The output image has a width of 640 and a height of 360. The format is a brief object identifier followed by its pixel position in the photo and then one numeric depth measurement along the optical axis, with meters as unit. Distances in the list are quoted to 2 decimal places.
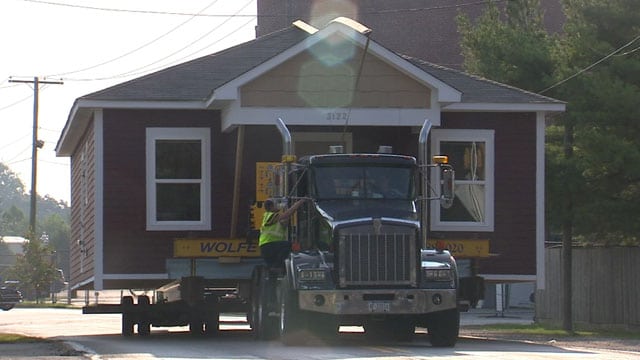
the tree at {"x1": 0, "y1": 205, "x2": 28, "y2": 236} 169.79
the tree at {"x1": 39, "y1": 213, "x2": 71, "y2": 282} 160.88
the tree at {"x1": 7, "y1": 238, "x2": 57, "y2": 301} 70.56
